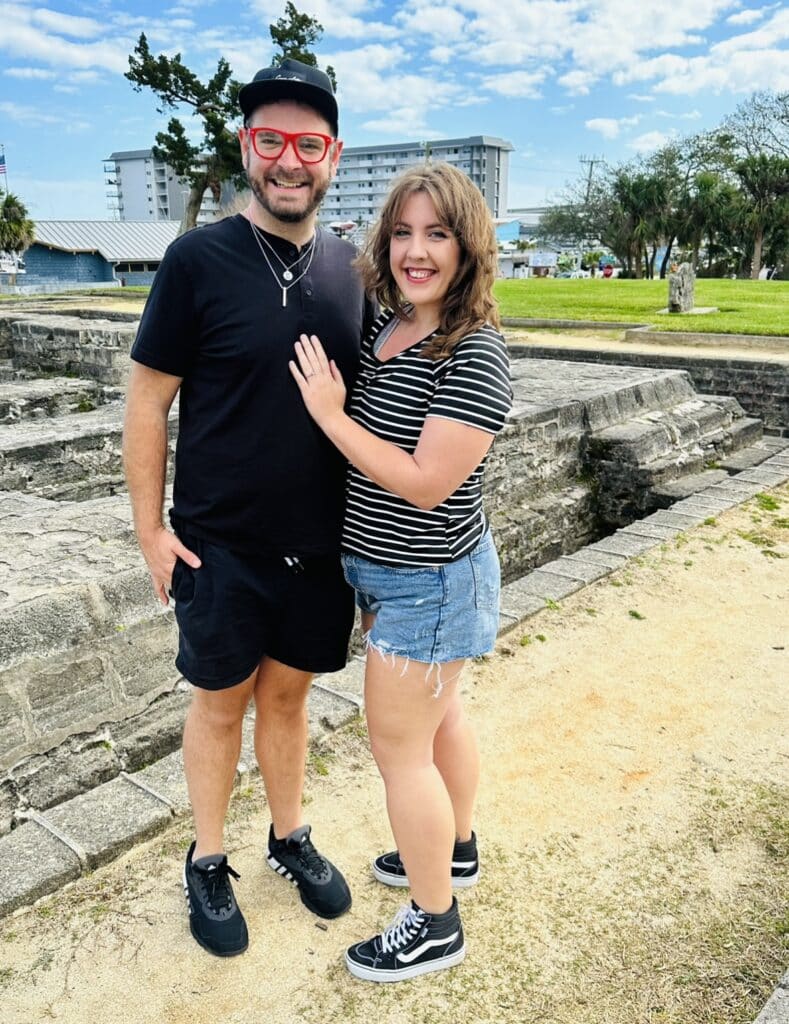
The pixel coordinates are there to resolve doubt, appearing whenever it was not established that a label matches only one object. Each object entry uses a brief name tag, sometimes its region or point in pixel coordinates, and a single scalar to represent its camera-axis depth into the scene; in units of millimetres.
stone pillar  15734
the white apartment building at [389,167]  109312
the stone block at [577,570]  4773
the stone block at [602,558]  5000
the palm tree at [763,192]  33250
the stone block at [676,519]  5801
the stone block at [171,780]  2631
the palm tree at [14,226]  33906
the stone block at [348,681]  3336
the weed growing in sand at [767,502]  6353
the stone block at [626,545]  5234
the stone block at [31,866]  2248
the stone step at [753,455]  7887
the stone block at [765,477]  7000
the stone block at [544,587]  4492
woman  1750
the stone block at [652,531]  5562
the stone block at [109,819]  2438
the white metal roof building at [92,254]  43562
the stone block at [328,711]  3133
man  1888
